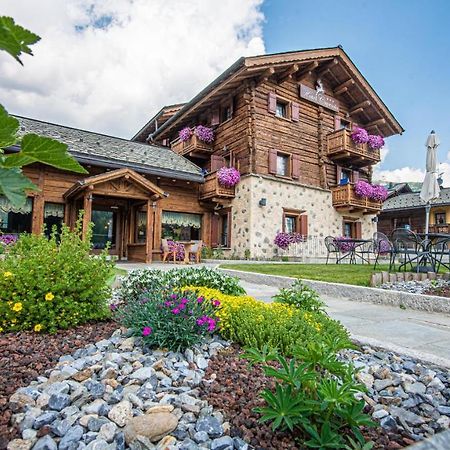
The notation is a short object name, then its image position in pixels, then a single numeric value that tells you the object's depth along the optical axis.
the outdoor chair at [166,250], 10.70
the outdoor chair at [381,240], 8.68
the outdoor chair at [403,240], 5.74
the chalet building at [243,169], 10.12
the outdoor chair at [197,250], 10.88
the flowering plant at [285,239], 12.03
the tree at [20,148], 0.47
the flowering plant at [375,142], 15.02
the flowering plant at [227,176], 11.92
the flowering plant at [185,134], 14.24
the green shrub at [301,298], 3.23
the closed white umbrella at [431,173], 8.43
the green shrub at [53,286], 2.66
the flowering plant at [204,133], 13.76
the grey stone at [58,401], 1.58
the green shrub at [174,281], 3.90
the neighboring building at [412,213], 21.19
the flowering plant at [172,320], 2.33
